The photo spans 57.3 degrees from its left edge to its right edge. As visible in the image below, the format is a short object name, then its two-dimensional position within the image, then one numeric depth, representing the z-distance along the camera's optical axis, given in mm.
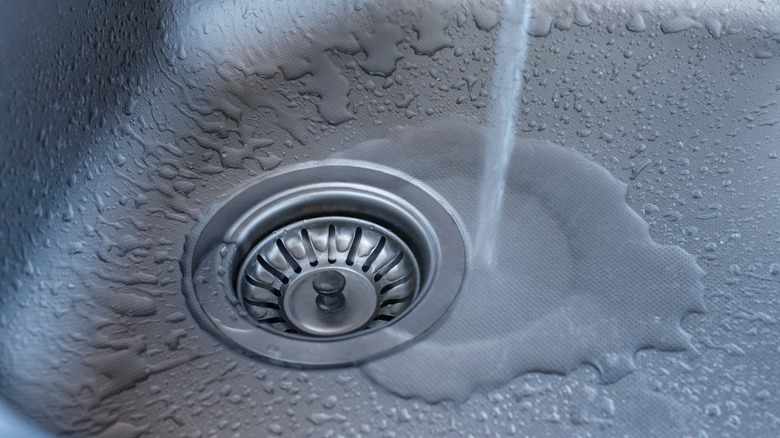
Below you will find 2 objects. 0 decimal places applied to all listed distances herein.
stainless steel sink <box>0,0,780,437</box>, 538
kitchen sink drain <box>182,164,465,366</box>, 612
